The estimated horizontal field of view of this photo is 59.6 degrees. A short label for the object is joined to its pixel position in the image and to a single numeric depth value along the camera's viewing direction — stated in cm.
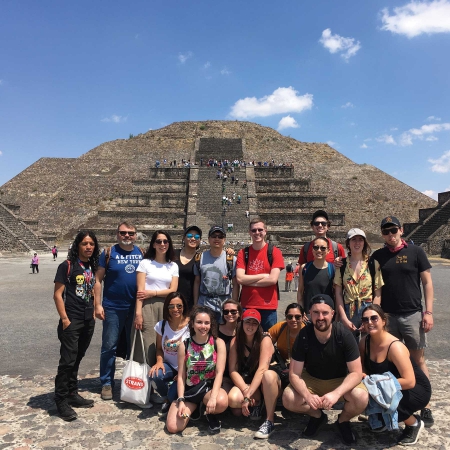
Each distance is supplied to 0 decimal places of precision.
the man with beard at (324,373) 323
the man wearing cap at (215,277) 427
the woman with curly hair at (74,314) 377
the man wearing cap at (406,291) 381
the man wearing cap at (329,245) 434
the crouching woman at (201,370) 349
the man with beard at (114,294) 420
